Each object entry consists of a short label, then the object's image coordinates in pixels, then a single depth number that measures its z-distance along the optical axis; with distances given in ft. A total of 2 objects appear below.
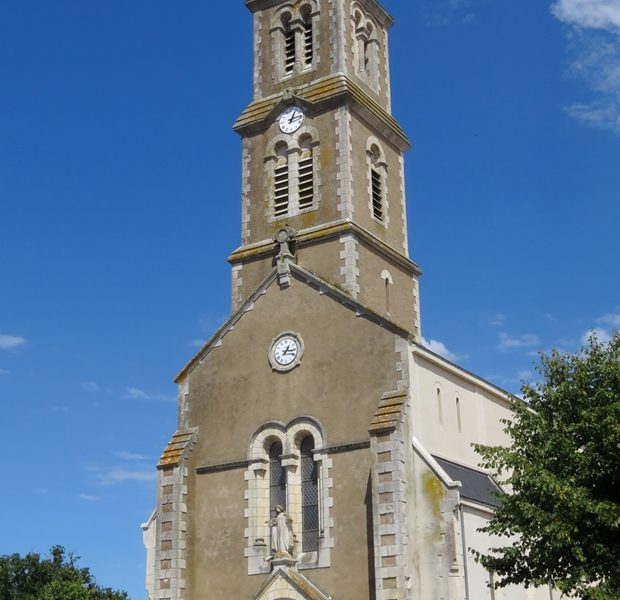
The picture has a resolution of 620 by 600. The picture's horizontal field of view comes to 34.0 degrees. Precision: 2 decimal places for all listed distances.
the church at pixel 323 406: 78.59
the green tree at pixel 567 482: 62.80
